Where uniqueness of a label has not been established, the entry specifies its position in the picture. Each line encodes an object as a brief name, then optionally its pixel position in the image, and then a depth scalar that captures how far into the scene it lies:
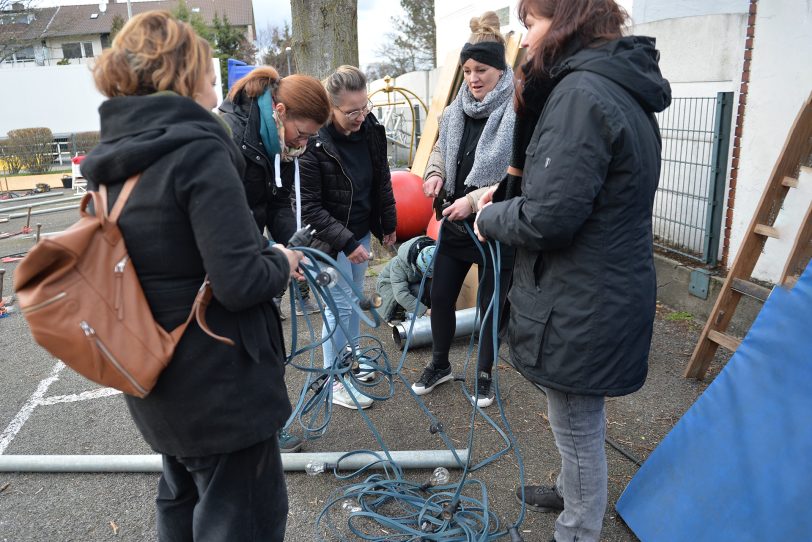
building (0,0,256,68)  44.31
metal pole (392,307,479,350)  4.37
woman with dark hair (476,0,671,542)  1.75
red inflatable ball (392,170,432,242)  6.21
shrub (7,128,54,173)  18.39
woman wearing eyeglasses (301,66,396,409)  3.08
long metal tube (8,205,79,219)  11.52
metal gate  4.65
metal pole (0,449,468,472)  2.93
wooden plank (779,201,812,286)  2.80
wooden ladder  3.17
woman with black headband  3.14
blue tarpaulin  1.96
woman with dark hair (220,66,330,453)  2.54
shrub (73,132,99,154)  20.27
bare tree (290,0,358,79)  6.43
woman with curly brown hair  1.47
